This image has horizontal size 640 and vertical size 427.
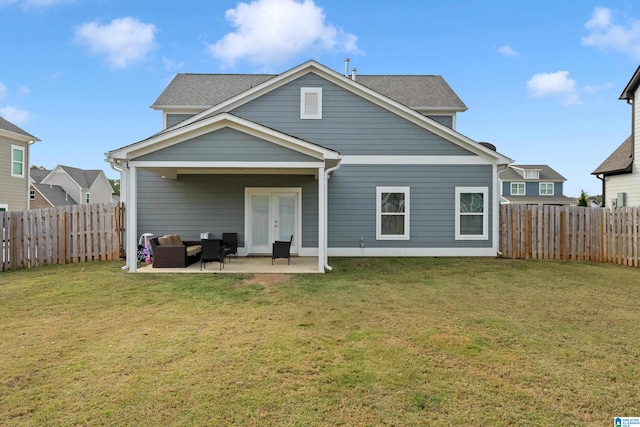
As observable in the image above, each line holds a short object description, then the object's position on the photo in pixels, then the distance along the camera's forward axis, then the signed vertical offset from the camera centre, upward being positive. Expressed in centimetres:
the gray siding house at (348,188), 1198 +94
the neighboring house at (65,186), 3406 +309
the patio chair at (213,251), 943 -91
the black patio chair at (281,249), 1003 -91
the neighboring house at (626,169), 1394 +194
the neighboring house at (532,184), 4450 +392
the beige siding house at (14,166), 1691 +243
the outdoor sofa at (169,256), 961 -106
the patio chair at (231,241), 1178 -81
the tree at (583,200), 3679 +162
